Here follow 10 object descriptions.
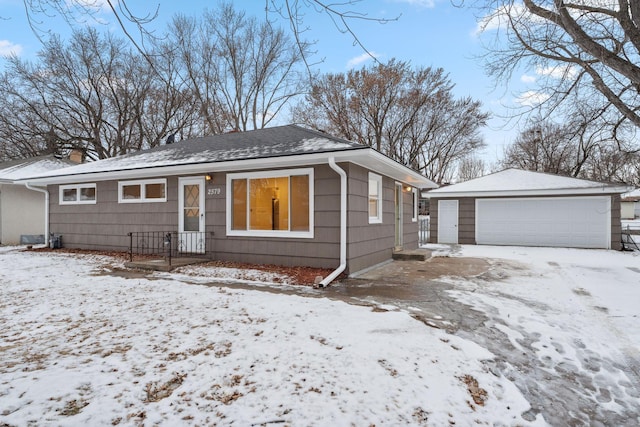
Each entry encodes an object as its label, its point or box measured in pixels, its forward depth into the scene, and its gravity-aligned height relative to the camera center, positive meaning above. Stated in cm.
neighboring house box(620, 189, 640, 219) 3453 +90
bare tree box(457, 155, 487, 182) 3190 +457
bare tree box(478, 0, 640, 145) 485 +311
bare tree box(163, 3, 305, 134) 1577 +787
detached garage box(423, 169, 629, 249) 1140 +12
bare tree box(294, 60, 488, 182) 1773 +598
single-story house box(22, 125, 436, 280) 640 +38
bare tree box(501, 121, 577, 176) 2217 +448
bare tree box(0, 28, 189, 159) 1634 +623
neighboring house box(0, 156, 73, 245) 1195 +18
